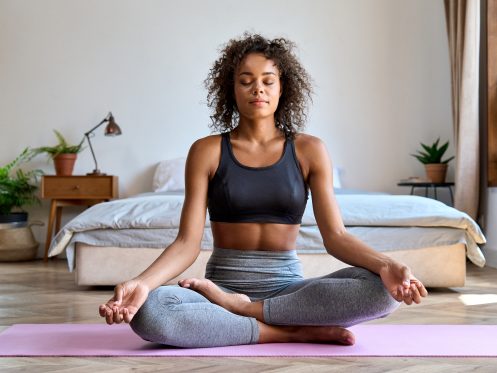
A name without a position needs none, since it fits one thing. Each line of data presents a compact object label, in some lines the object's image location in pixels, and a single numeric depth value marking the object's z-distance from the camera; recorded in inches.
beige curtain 202.4
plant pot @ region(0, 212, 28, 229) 222.1
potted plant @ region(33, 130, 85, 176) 228.1
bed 144.8
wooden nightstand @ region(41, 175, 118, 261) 222.8
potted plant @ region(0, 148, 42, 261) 222.5
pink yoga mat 81.3
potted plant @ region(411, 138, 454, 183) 222.7
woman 80.8
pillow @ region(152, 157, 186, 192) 221.3
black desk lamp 224.5
